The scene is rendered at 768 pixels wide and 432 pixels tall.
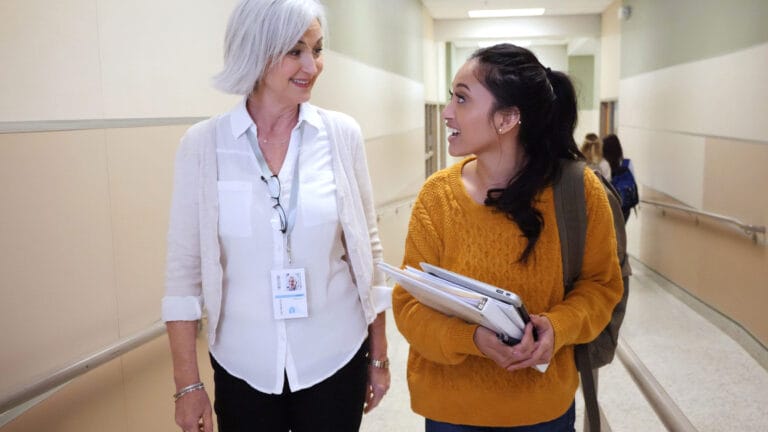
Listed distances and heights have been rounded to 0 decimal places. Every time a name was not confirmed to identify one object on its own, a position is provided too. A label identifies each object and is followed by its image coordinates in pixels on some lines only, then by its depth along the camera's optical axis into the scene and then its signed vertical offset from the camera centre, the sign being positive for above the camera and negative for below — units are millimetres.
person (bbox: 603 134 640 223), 7145 -583
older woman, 1651 -308
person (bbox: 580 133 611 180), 7998 -375
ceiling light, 12688 +2056
